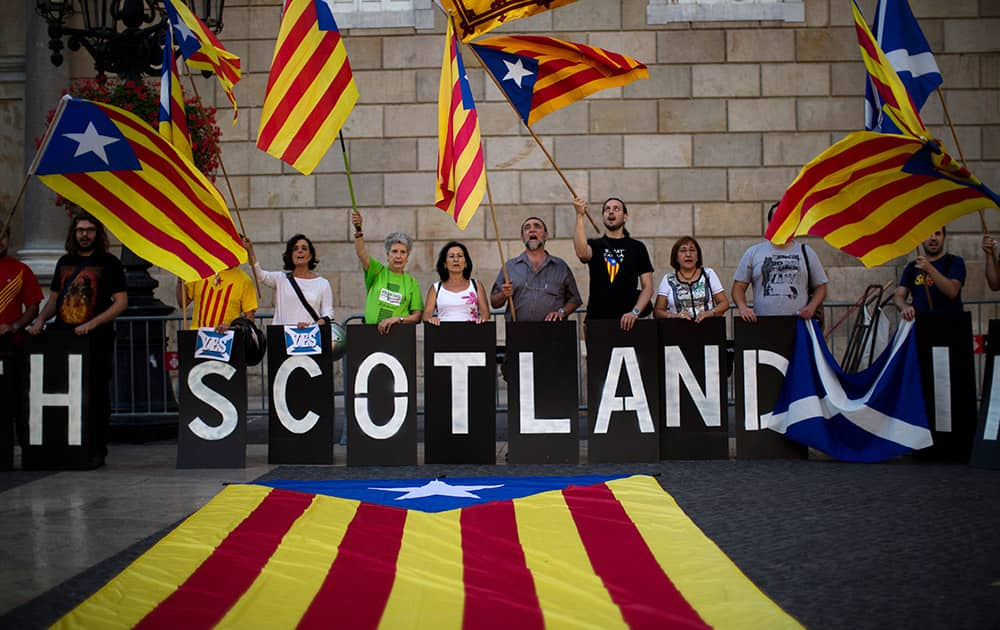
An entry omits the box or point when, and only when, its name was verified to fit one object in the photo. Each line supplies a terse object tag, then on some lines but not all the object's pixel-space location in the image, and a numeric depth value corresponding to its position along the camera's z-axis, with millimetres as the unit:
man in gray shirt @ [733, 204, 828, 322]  8977
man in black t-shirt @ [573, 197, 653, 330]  9125
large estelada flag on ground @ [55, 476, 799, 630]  4039
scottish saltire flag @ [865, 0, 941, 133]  8461
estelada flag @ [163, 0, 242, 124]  8516
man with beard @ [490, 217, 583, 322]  9328
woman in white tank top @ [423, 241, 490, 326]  9000
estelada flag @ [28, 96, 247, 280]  7430
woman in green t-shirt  9047
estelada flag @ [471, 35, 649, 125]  8977
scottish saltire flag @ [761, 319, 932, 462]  8109
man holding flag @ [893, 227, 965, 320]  8625
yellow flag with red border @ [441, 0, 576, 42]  8750
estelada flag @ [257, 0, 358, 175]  8195
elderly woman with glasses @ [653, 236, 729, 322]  9016
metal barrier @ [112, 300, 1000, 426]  10320
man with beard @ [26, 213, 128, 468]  8547
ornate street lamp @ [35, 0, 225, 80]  9523
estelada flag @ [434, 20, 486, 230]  8453
